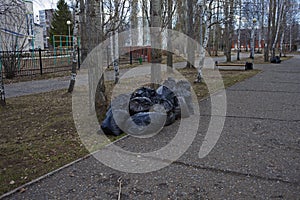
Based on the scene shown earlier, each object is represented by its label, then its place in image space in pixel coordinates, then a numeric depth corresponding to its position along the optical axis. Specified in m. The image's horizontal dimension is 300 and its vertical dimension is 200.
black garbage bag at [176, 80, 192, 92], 6.53
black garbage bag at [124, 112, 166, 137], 4.67
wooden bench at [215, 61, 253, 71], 17.80
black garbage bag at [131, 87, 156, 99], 5.68
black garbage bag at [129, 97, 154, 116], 5.09
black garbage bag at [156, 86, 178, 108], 5.32
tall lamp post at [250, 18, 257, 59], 23.41
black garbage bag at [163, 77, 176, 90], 6.47
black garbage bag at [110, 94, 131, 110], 5.00
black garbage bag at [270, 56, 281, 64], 25.38
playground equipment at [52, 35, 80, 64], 19.40
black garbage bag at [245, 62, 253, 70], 17.75
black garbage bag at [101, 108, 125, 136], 4.76
